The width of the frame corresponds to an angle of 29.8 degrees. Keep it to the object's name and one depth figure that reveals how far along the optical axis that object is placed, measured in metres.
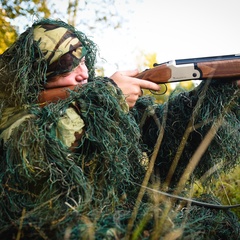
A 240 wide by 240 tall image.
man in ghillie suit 2.33
